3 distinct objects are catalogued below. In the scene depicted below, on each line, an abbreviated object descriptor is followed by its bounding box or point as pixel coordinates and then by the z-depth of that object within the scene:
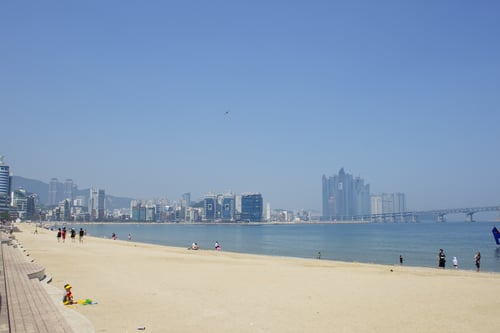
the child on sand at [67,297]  11.88
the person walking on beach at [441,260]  30.30
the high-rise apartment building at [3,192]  190.00
